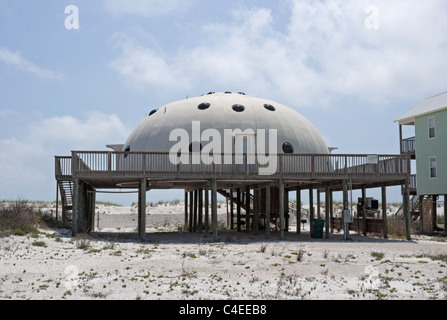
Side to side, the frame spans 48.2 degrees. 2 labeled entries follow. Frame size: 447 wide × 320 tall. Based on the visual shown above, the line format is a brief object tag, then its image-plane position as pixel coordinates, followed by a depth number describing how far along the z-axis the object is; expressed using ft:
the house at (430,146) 105.81
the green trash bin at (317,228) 83.61
